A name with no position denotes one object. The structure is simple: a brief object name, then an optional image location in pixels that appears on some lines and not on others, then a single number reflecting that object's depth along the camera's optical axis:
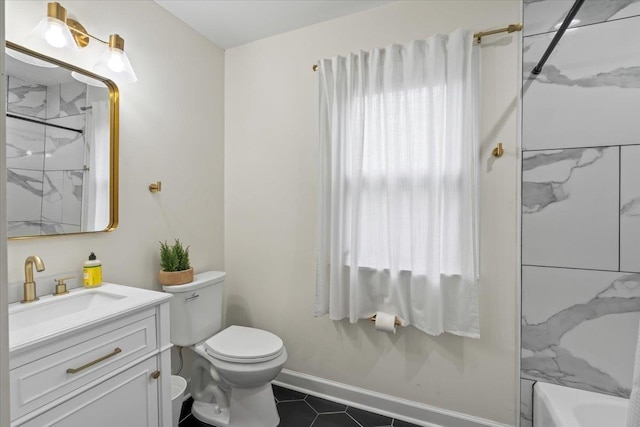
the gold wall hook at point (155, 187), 1.83
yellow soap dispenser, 1.44
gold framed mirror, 1.27
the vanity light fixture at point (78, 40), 1.26
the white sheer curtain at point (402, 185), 1.60
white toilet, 1.64
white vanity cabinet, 0.91
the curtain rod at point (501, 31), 1.53
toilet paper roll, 1.72
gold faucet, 1.21
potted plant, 1.77
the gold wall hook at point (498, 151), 1.60
